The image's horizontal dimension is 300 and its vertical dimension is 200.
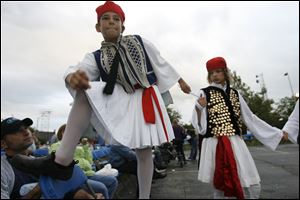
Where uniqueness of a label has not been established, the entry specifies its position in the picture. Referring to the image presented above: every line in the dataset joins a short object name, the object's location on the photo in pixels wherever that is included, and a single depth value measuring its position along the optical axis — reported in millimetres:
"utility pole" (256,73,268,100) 25523
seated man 1260
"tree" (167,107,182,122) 25416
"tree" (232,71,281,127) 22008
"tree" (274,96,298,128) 29350
